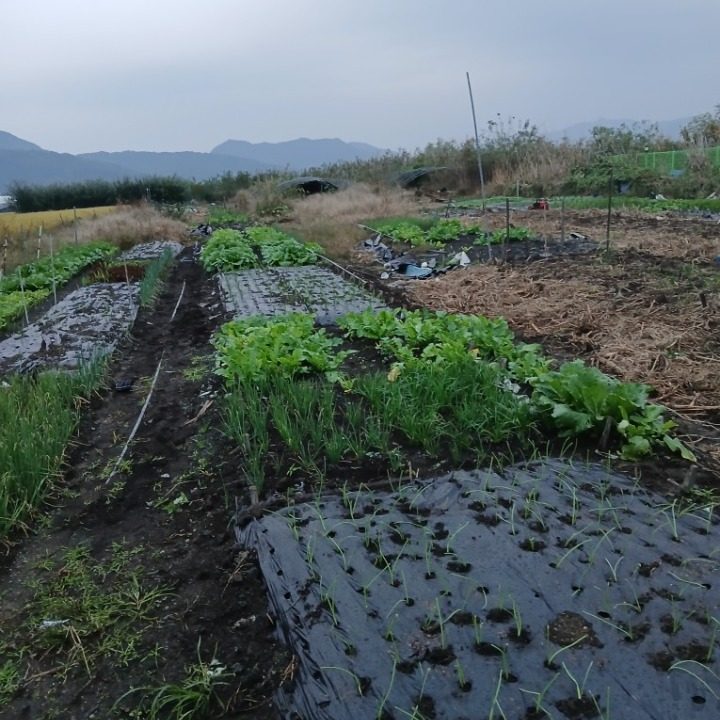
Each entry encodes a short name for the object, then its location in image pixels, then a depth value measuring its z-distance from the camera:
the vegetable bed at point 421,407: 3.19
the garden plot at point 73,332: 5.69
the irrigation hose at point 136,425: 3.62
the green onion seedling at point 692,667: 1.74
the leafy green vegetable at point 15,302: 7.61
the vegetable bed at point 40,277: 8.00
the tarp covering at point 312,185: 24.91
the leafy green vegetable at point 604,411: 3.07
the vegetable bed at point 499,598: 1.75
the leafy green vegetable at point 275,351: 4.32
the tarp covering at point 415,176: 24.83
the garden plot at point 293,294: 6.71
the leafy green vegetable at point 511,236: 10.29
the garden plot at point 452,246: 9.19
